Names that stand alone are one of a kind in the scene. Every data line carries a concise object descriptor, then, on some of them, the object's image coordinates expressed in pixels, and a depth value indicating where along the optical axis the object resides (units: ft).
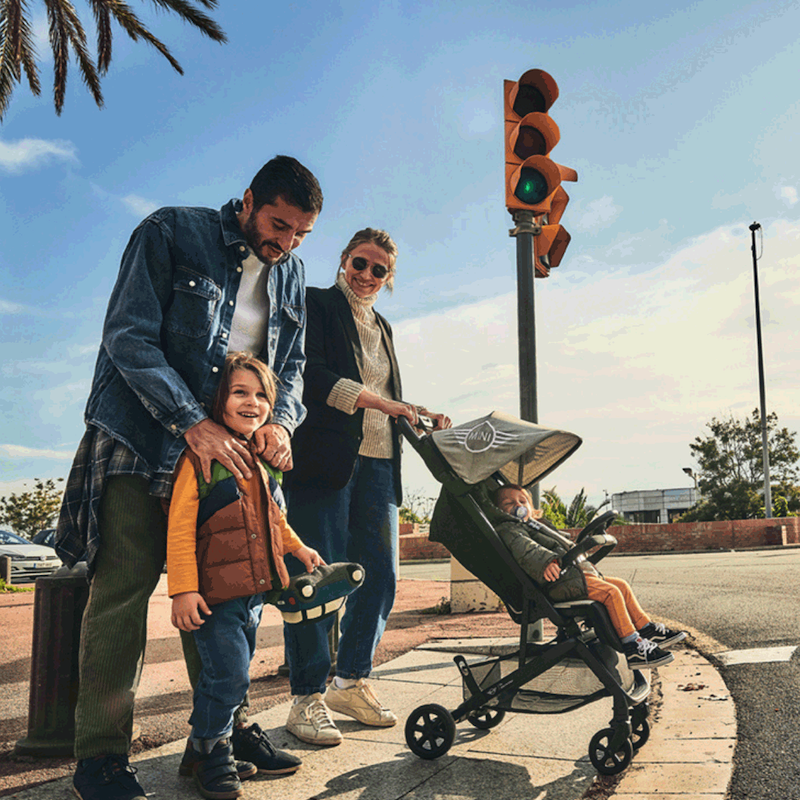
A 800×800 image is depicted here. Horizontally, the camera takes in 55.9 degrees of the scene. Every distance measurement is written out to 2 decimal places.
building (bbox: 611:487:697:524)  188.74
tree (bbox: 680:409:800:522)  107.86
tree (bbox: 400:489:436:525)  89.60
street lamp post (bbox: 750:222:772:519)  82.79
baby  9.61
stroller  9.38
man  7.54
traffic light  15.53
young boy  7.54
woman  10.40
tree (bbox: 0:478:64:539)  118.38
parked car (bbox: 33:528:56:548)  69.29
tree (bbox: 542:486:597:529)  64.29
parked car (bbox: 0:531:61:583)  55.42
